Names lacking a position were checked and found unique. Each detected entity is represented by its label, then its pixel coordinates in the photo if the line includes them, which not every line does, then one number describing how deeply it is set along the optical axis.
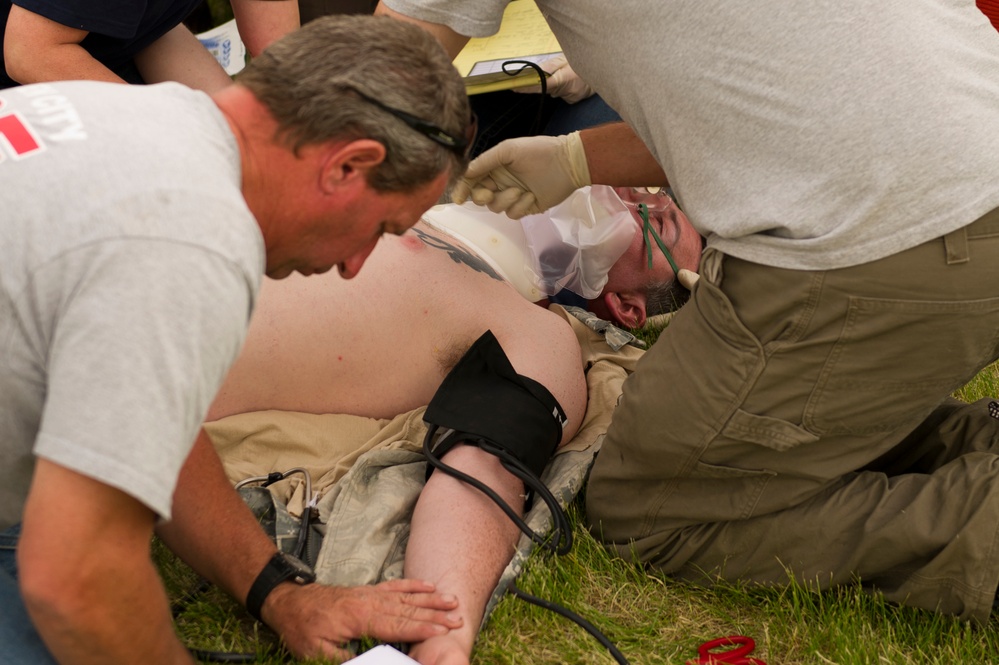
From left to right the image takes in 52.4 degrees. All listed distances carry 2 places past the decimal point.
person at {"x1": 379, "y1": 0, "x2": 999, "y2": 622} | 1.78
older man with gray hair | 1.14
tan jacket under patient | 2.10
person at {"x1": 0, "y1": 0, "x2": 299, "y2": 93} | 2.54
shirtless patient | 2.15
